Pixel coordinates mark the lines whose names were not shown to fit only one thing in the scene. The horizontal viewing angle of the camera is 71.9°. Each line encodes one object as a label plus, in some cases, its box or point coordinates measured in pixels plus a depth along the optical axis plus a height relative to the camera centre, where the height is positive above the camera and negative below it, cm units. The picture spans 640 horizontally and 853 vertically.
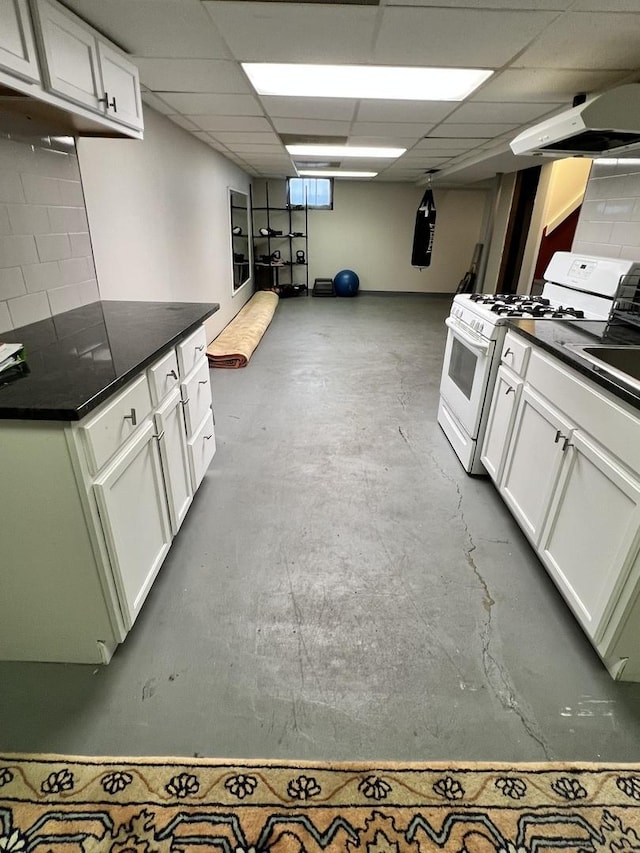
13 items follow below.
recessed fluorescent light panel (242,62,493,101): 235 +77
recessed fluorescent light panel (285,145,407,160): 470 +76
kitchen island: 121 -75
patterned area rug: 110 -139
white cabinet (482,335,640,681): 137 -88
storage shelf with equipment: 838 -42
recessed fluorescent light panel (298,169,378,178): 678 +76
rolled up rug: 450 -120
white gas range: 244 -48
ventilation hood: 192 +44
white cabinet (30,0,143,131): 147 +54
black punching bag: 650 -2
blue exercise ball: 856 -98
